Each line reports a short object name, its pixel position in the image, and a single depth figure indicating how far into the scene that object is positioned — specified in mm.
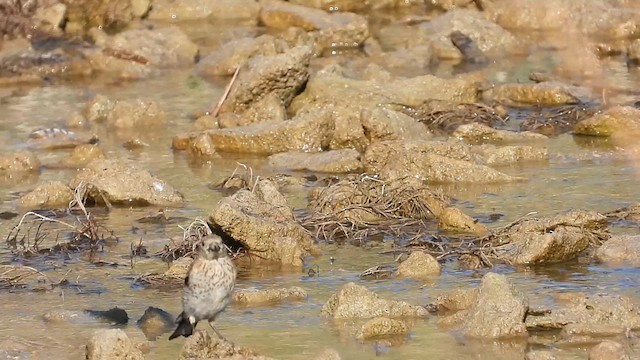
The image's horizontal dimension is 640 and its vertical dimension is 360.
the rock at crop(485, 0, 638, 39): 21281
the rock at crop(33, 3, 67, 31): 21391
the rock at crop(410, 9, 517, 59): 20000
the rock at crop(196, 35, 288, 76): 18500
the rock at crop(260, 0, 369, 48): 20750
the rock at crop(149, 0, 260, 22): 23438
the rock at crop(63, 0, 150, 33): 22203
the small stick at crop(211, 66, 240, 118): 15883
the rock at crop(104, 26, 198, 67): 19734
